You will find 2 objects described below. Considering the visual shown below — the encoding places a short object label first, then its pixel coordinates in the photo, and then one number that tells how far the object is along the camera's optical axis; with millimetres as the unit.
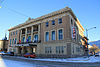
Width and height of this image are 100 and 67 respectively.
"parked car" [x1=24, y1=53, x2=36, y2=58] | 27688
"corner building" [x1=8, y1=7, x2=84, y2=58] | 26891
